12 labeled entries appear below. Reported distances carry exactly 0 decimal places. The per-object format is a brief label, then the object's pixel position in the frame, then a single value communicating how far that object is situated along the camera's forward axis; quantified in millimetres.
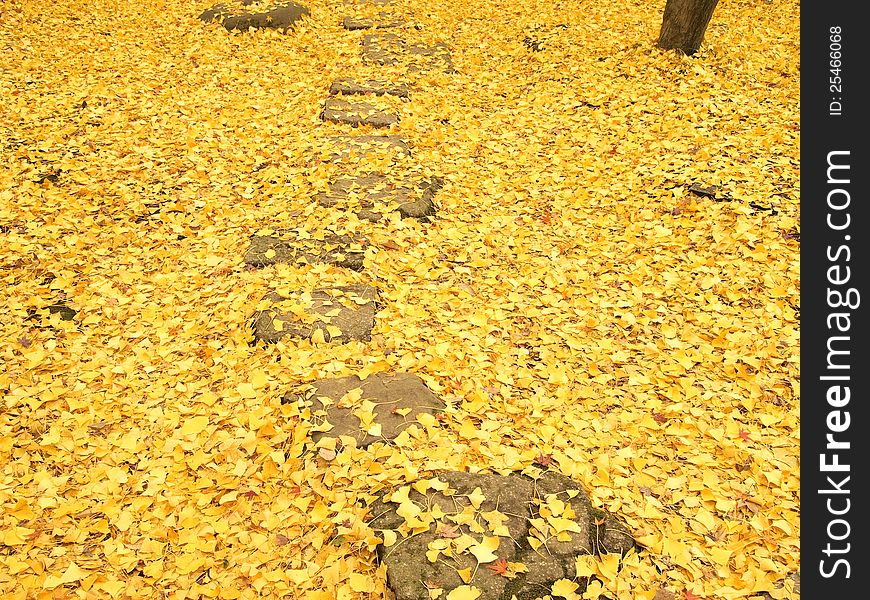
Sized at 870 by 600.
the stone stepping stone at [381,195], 5840
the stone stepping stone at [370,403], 3547
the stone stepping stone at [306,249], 5137
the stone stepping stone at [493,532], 2719
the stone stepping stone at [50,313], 4688
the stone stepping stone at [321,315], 4328
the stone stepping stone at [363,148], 6691
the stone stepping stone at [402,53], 9266
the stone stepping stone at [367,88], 8164
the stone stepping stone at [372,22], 10617
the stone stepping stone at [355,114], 7469
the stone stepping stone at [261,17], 10312
